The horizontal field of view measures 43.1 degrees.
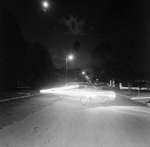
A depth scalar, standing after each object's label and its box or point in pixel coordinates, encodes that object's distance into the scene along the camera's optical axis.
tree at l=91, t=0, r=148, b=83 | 18.43
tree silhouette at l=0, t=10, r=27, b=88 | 37.20
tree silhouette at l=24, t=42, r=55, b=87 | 48.50
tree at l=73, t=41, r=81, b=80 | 112.38
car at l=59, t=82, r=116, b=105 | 14.42
